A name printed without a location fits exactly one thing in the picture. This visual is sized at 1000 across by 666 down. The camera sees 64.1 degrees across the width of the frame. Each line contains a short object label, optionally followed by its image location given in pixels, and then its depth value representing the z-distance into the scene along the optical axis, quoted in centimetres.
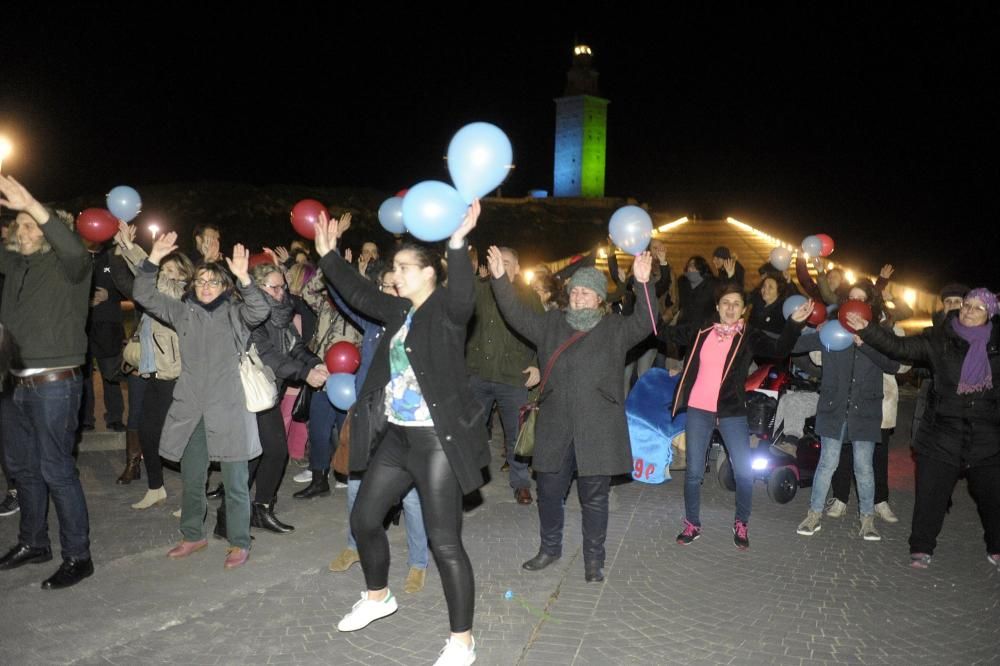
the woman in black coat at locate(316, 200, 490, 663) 372
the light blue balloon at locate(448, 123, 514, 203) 394
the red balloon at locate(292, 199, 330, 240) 580
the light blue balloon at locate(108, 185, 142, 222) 624
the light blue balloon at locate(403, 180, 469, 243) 366
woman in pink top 571
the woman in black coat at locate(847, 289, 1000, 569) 541
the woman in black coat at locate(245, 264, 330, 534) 552
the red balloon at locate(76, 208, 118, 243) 585
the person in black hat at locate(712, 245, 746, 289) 905
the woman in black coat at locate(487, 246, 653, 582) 494
